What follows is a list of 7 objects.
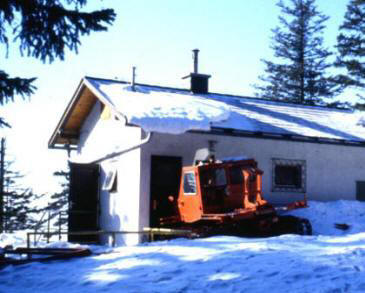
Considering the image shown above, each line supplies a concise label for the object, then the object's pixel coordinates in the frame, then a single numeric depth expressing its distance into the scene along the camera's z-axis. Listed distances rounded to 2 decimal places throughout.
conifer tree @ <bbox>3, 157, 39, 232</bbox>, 42.16
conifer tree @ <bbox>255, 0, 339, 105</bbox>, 46.53
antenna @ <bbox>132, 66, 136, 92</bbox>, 20.81
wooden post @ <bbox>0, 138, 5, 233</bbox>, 41.46
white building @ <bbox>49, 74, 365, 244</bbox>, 17.94
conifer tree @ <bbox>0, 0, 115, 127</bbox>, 10.70
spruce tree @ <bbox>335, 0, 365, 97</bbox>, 36.72
